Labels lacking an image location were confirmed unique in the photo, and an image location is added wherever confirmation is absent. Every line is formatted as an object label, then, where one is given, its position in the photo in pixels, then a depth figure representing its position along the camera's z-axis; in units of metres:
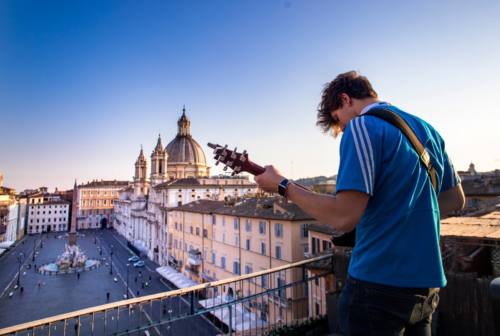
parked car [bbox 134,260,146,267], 54.06
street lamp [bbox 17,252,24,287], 43.18
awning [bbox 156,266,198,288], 40.46
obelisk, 60.18
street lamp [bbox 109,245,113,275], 49.20
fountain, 50.77
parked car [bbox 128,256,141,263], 58.28
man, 1.71
